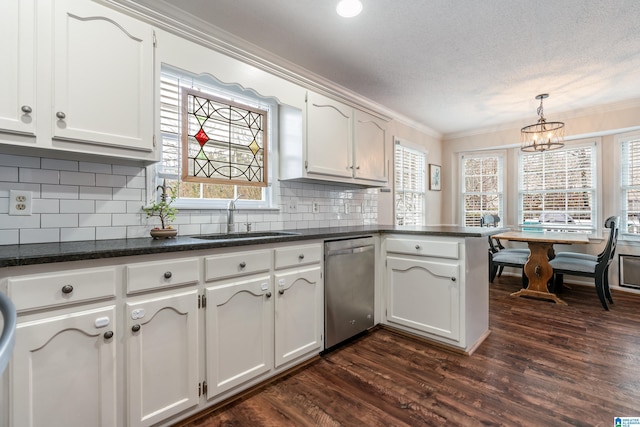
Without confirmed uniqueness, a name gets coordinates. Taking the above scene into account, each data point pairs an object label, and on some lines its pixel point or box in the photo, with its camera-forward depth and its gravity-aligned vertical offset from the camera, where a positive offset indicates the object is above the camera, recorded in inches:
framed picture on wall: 200.5 +24.0
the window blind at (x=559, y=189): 171.9 +14.2
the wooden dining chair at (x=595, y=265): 130.0 -23.4
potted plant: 70.9 +0.4
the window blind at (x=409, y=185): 172.7 +17.2
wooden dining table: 142.4 -24.6
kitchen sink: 84.4 -6.1
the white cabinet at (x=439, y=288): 90.7 -23.7
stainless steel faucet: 89.4 -0.8
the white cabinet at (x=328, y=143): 99.4 +25.0
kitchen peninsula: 46.3 -20.4
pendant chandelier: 135.8 +36.8
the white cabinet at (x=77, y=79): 50.9 +25.2
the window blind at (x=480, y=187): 200.1 +17.9
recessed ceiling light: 77.1 +53.1
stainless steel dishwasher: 90.6 -23.3
